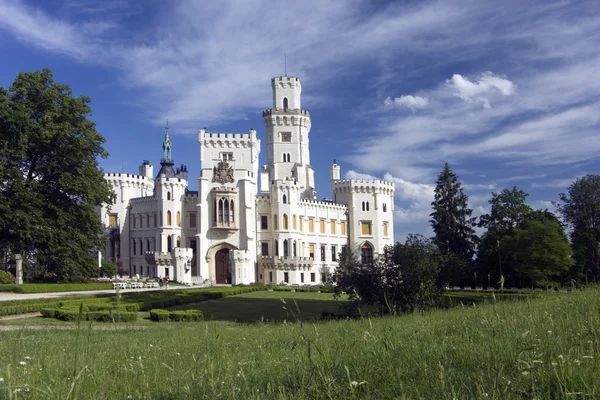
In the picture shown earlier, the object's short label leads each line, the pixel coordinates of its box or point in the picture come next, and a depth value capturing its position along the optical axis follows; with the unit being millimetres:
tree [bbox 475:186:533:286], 51281
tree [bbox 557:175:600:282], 56384
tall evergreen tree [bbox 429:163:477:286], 60344
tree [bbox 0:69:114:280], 41812
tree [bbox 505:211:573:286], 46375
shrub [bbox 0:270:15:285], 41250
